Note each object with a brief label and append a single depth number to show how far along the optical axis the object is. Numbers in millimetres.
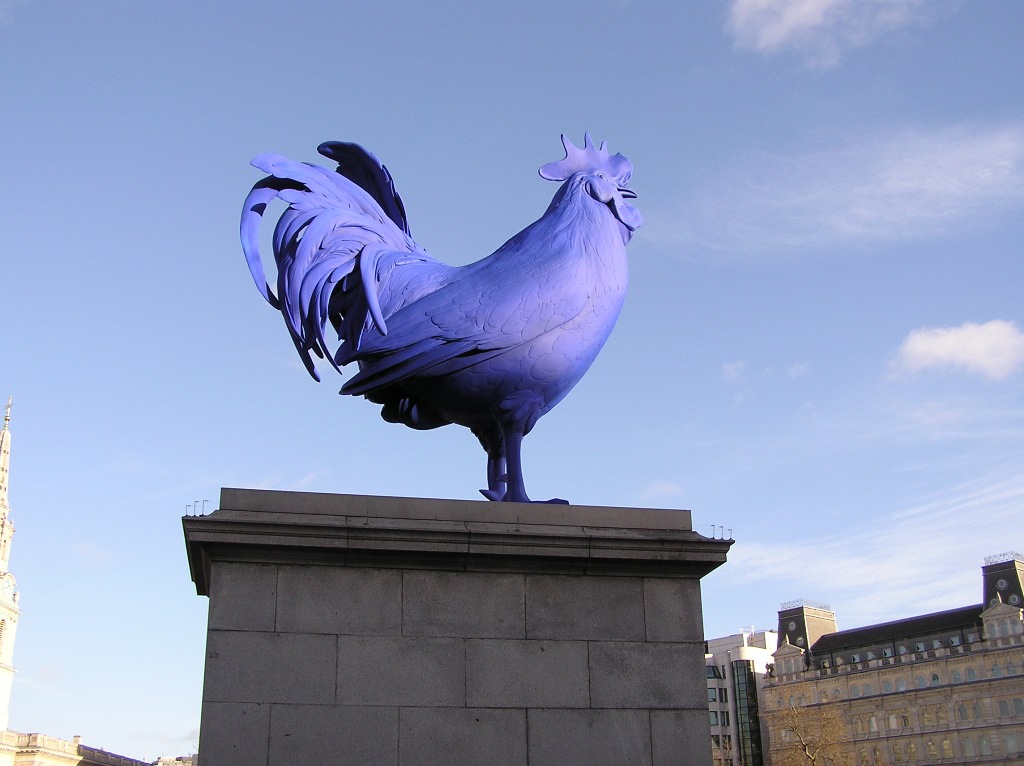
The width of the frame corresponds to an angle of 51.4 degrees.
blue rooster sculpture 10312
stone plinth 9070
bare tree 53938
